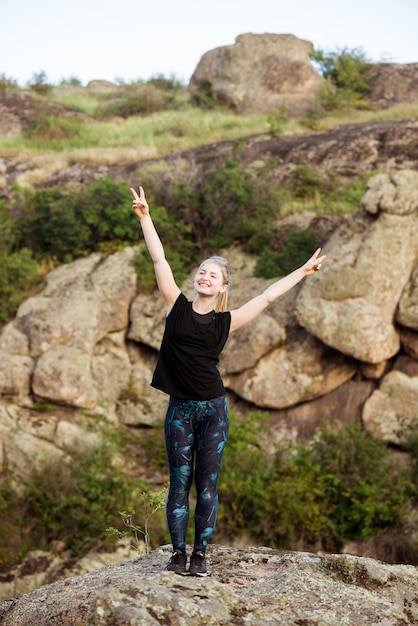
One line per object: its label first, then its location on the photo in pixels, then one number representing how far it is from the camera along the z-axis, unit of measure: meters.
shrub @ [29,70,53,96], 37.41
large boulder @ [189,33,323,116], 32.00
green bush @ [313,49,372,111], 30.59
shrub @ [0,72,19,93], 36.81
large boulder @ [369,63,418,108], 31.92
